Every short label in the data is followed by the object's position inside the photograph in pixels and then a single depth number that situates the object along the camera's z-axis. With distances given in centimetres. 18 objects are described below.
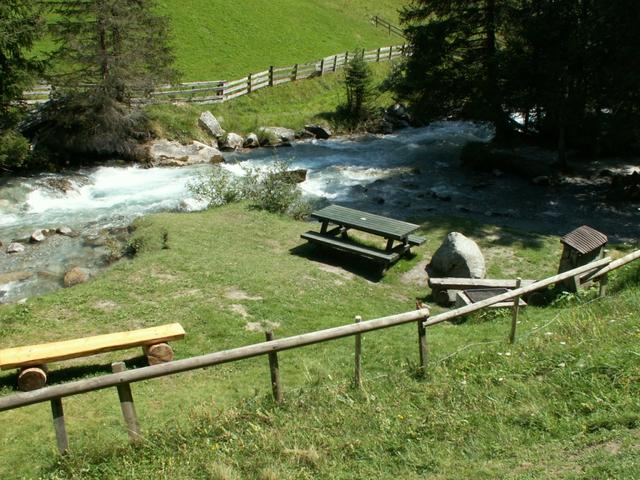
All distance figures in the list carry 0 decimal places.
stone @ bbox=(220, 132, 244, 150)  3180
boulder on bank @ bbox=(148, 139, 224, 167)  2892
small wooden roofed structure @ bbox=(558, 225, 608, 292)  1454
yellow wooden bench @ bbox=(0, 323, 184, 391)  962
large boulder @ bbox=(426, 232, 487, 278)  1599
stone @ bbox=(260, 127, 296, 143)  3316
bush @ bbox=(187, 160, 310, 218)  2097
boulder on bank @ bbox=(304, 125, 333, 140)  3488
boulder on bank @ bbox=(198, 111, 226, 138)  3198
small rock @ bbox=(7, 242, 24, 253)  1872
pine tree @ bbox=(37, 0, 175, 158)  2766
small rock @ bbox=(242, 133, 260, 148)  3225
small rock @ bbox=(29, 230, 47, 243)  1950
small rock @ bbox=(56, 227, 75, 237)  2011
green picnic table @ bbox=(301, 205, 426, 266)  1659
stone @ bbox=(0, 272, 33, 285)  1670
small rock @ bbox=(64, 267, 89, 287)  1619
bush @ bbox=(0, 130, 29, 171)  2425
